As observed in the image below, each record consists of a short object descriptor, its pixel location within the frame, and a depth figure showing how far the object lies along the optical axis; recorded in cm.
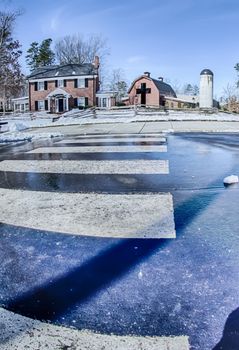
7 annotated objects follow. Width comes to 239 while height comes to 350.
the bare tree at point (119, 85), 6200
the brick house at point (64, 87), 4031
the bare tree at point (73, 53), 5869
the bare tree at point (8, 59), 2888
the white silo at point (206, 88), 3059
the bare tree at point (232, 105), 3405
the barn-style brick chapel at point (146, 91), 4491
